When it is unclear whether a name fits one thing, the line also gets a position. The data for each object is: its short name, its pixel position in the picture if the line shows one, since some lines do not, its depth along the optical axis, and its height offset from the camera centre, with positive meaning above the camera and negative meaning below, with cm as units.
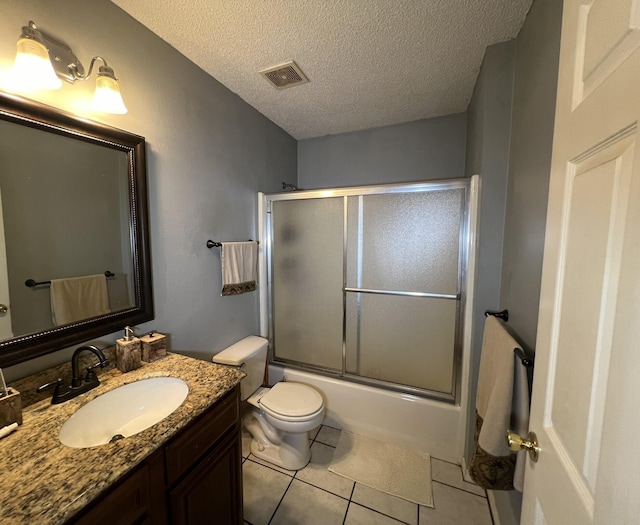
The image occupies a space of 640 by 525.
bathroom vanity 63 -60
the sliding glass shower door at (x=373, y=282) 179 -30
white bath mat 158 -146
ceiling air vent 157 +103
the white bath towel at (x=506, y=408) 102 -64
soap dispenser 116 -50
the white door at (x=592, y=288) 38 -8
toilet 164 -107
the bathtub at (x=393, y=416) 179 -125
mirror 92 +3
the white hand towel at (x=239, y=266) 182 -19
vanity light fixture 84 +59
